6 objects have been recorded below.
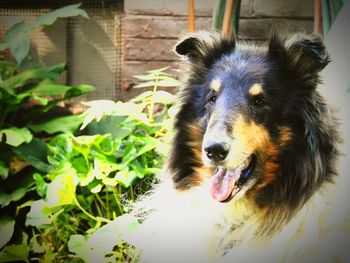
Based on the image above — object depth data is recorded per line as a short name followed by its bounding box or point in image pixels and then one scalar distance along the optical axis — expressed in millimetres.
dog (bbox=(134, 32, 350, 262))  1535
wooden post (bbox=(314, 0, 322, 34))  1853
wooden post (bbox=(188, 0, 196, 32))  2115
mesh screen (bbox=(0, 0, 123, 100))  2605
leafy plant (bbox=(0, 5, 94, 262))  2484
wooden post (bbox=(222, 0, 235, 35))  1983
